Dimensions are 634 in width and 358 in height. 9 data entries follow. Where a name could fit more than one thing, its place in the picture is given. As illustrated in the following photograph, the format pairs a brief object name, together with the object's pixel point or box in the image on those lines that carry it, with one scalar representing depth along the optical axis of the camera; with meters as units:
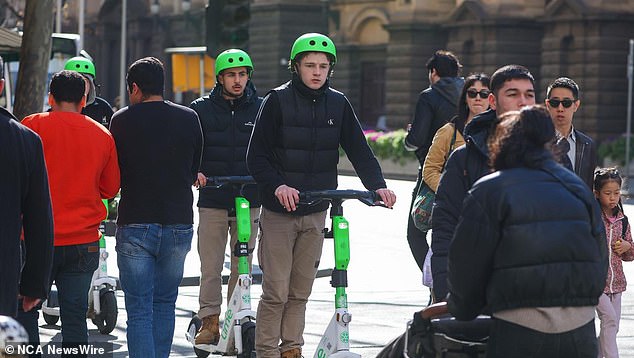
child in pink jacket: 17.27
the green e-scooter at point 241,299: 17.81
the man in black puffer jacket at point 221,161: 19.53
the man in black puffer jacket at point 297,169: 16.52
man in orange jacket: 15.29
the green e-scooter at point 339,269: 15.17
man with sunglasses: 15.60
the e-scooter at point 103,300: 21.20
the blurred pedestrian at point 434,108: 20.86
